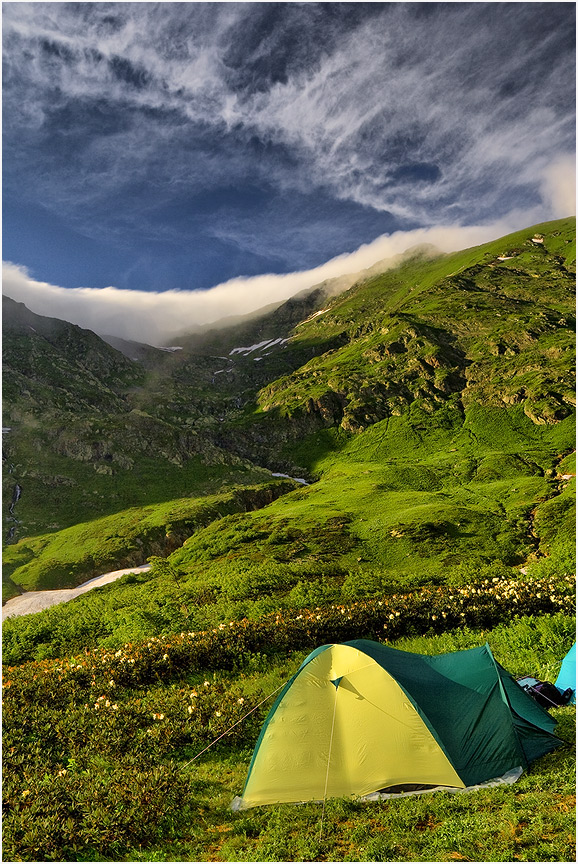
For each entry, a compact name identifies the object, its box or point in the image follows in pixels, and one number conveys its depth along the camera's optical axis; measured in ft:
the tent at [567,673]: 51.01
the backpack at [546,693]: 48.29
